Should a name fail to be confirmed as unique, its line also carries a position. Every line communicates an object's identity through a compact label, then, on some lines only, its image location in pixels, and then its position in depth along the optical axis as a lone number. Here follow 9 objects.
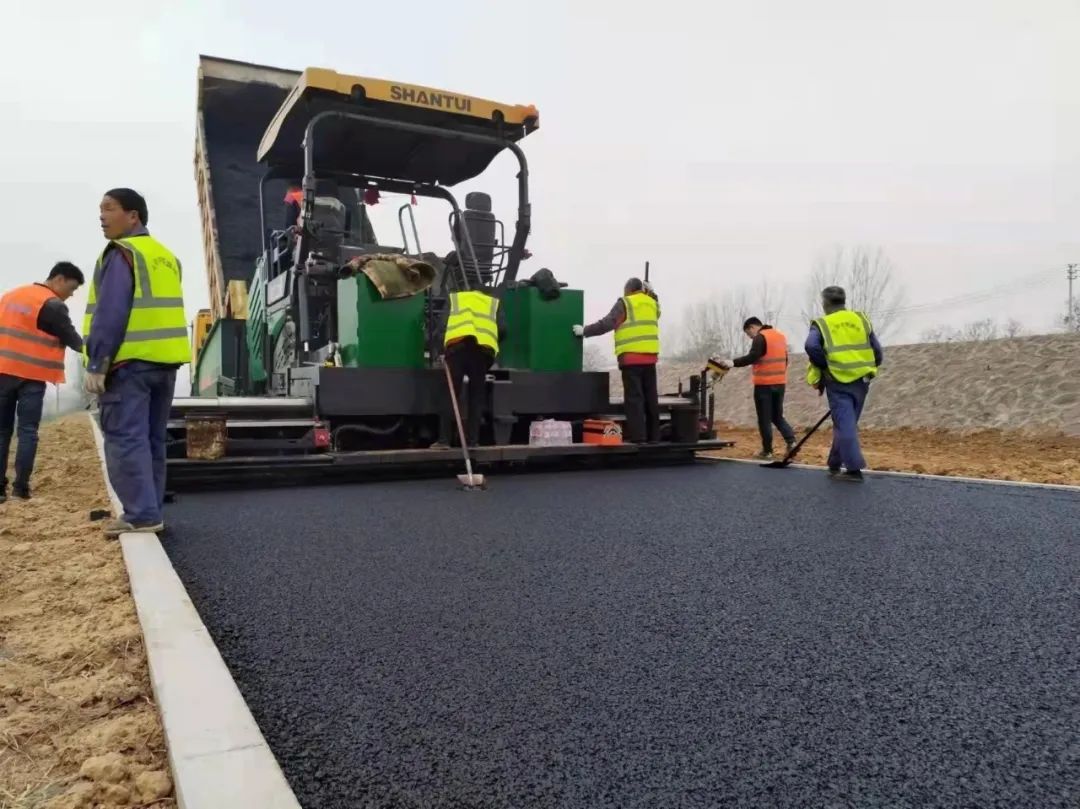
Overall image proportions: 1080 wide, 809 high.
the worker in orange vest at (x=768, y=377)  6.97
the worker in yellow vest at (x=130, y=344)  3.13
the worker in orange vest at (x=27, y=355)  4.43
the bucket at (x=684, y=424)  6.21
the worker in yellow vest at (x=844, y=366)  5.24
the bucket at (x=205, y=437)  4.55
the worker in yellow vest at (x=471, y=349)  5.02
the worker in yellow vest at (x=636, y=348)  5.88
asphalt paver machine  4.89
